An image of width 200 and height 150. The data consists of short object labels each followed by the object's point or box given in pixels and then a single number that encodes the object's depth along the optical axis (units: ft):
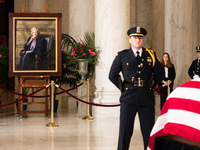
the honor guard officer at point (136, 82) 18.95
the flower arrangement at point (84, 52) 40.19
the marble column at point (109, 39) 38.70
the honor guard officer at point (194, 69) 40.45
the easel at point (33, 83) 38.96
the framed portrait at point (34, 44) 38.70
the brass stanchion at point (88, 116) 38.37
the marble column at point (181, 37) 43.88
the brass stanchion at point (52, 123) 34.24
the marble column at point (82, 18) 46.75
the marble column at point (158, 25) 54.39
